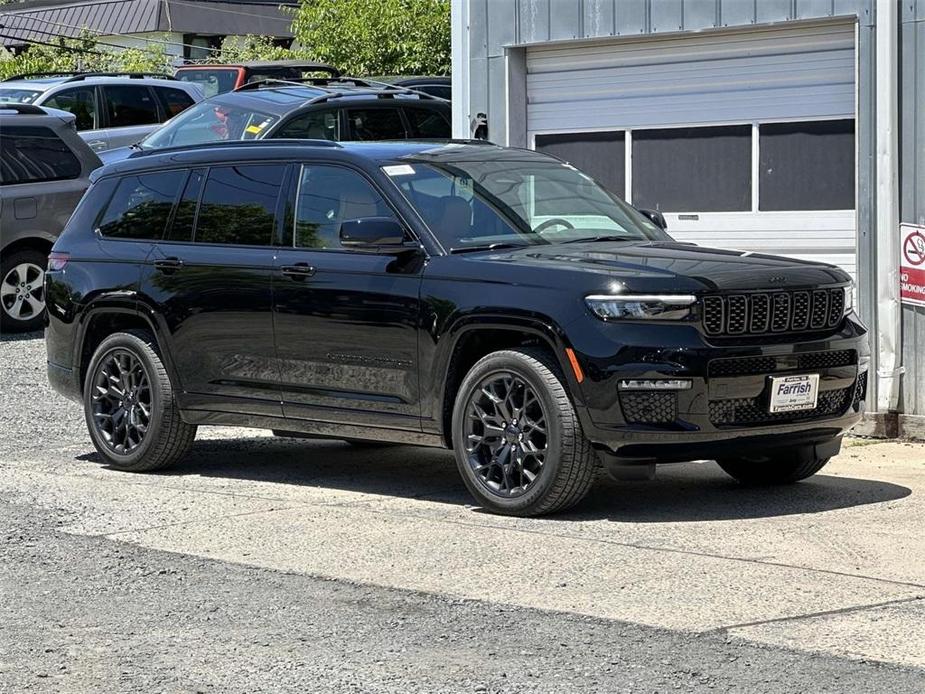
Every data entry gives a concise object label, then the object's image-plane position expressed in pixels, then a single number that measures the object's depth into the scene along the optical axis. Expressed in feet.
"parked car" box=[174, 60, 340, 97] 86.33
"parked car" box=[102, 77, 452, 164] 55.72
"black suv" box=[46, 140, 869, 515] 27.09
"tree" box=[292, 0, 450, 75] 134.41
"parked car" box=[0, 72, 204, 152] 71.15
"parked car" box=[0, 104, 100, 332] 56.75
